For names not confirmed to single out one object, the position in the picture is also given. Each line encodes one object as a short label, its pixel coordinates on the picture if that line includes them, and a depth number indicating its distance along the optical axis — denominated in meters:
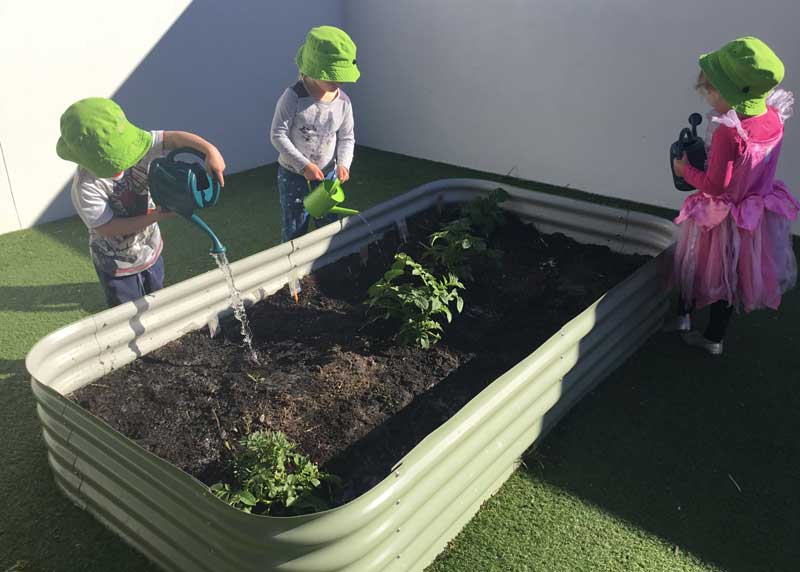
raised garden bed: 2.00
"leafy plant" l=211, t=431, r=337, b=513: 2.11
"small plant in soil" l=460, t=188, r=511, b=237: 4.15
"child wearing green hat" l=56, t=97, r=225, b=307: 2.68
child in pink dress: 3.02
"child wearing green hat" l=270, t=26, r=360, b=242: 3.49
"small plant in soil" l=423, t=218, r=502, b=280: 3.68
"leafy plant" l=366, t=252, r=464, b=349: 3.10
